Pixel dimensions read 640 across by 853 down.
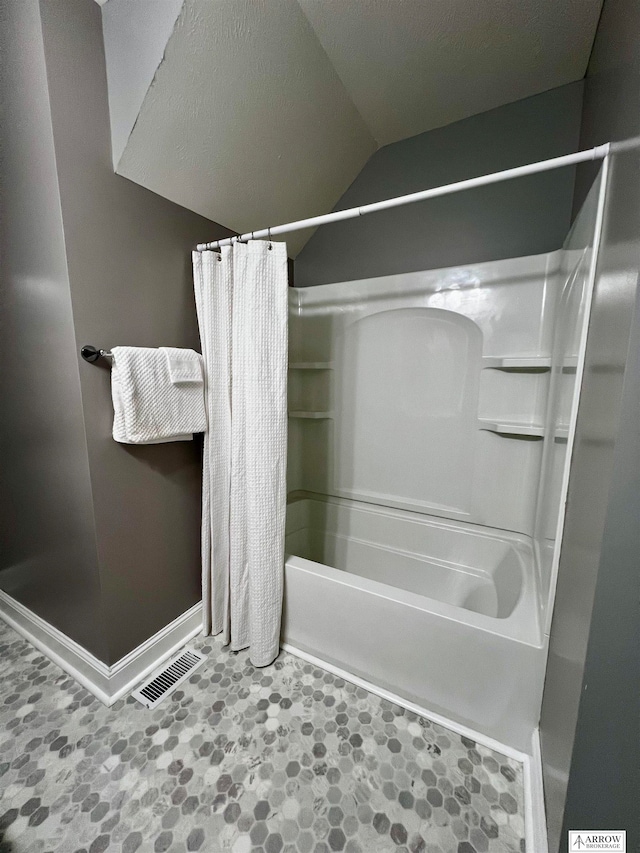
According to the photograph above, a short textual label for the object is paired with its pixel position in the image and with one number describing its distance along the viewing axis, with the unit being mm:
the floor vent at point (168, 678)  1283
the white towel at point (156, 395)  1149
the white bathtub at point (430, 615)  1074
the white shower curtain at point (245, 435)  1273
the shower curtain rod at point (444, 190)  832
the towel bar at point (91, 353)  1087
